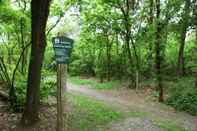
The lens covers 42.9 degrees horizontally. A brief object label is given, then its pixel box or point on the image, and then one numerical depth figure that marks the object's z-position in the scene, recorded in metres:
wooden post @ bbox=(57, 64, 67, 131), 4.62
